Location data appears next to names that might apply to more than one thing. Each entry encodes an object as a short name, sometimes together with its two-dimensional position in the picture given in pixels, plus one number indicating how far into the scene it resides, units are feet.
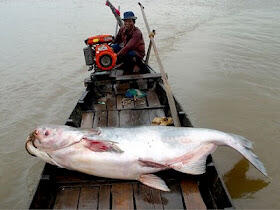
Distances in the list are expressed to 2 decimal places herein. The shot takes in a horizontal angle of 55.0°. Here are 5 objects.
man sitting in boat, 22.97
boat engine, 22.02
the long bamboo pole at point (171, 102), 15.14
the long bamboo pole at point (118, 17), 30.58
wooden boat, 11.23
